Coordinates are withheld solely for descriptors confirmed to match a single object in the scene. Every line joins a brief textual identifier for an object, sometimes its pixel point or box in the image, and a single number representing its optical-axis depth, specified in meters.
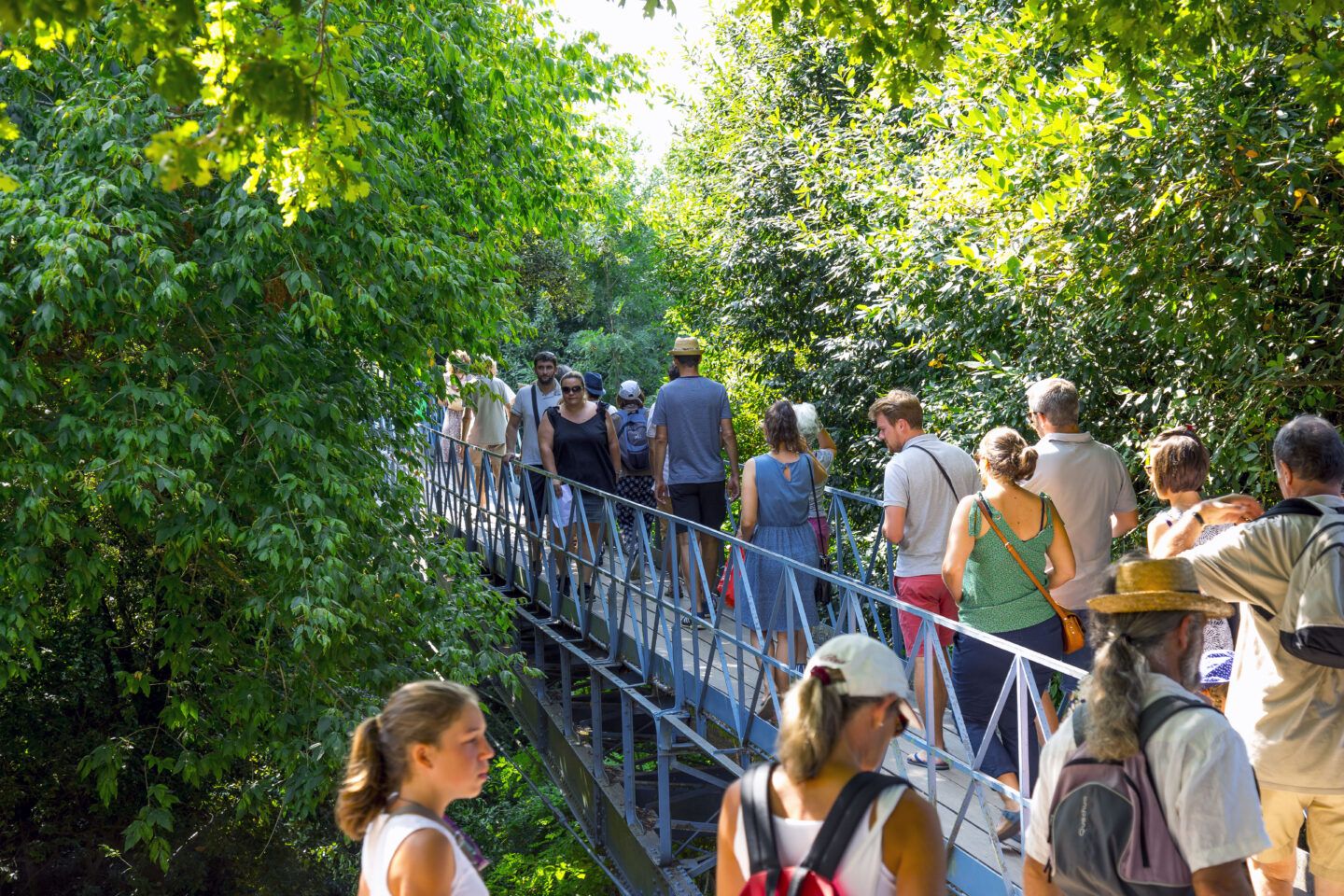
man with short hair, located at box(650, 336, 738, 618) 8.09
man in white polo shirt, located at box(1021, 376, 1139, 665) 5.39
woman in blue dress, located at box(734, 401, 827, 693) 6.36
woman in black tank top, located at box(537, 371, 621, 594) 9.11
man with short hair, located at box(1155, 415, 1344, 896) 3.53
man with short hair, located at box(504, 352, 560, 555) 9.77
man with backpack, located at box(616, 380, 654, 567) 9.66
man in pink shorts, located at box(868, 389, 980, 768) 5.77
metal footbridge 5.43
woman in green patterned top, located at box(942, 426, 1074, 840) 4.77
